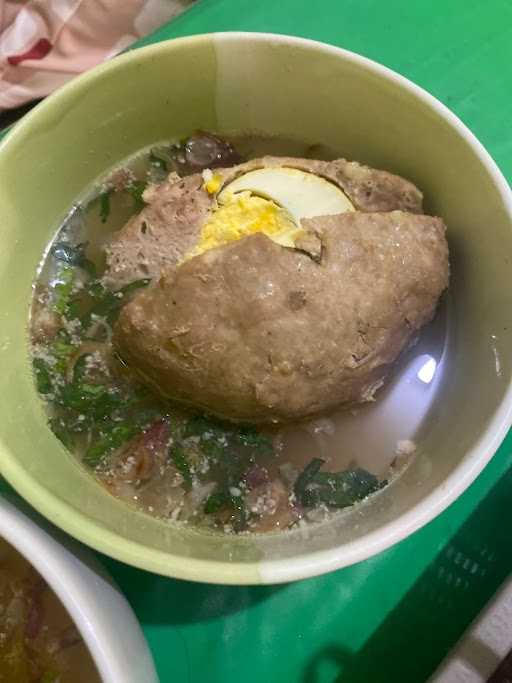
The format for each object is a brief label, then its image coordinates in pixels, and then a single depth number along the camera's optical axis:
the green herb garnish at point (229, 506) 0.16
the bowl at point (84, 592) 0.12
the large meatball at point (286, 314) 0.14
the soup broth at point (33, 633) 0.14
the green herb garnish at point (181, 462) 0.16
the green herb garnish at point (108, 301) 0.18
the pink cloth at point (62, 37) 0.23
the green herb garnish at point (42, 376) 0.17
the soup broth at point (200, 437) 0.16
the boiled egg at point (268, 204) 0.16
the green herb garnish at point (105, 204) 0.19
